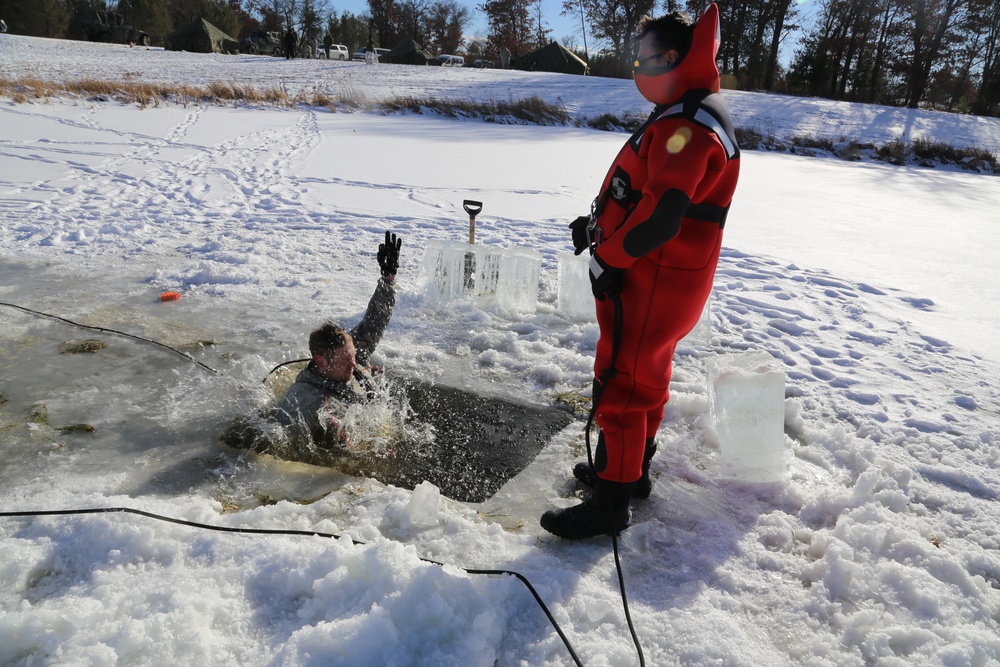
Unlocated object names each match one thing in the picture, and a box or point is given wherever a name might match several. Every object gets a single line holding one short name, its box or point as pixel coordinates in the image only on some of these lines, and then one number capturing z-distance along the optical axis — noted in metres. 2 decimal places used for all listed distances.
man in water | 2.96
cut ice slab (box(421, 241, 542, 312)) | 4.62
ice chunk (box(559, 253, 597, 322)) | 4.48
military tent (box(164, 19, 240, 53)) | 34.69
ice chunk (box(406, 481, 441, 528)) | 2.36
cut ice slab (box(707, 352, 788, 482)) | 2.68
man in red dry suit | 2.02
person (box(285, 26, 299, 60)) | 31.78
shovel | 4.69
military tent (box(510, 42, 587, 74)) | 33.94
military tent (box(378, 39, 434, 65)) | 35.66
